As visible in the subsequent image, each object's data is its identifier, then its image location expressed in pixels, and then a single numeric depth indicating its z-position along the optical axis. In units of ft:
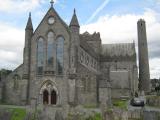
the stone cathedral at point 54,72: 92.83
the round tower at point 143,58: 170.30
